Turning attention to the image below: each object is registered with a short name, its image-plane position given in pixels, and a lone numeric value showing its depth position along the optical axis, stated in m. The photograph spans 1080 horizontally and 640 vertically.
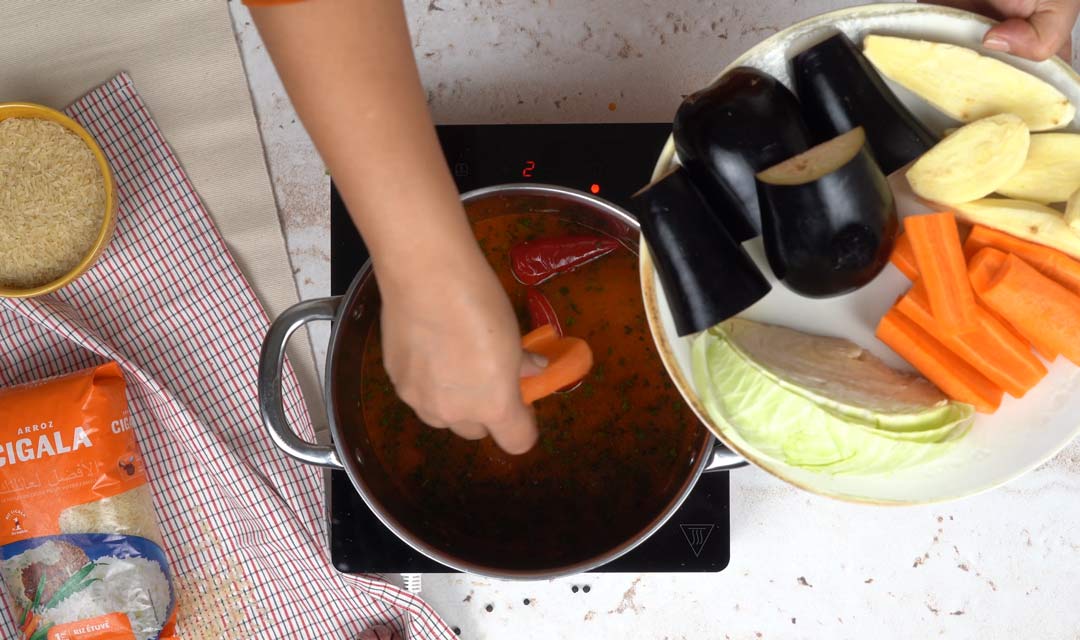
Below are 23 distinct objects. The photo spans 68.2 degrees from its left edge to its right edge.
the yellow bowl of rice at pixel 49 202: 1.11
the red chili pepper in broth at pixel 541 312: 1.03
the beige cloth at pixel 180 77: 1.18
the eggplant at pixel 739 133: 0.77
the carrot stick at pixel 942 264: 0.78
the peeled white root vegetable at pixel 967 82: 0.76
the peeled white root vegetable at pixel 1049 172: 0.77
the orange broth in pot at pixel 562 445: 1.04
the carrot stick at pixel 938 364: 0.82
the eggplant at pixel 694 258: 0.77
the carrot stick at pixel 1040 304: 0.79
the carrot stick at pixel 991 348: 0.81
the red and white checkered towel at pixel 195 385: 1.18
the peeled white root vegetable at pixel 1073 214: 0.75
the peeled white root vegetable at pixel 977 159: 0.75
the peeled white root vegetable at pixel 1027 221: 0.78
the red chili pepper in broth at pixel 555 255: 1.03
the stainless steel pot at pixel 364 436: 0.92
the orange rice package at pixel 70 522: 1.13
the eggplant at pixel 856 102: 0.77
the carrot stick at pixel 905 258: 0.81
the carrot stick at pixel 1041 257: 0.79
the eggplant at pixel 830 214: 0.75
